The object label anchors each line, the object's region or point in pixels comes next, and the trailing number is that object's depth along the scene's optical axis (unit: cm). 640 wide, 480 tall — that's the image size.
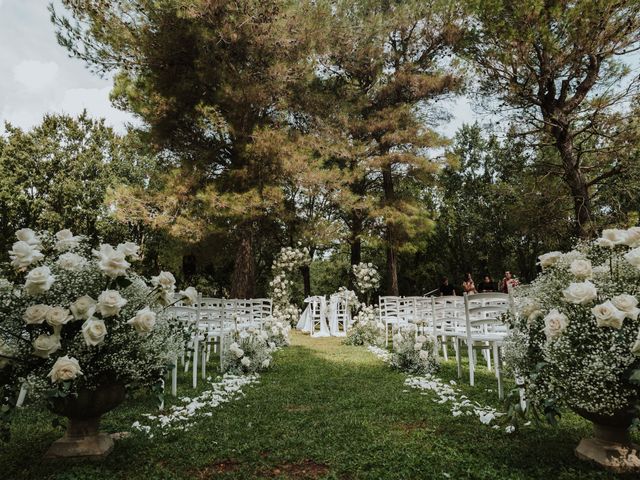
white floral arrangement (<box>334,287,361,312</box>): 1259
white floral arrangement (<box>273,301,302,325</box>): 1183
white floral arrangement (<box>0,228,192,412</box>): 239
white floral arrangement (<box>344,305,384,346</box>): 1021
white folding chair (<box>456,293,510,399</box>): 463
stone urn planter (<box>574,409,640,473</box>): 242
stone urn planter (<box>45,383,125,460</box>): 267
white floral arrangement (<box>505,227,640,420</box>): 229
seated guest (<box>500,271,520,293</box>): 1429
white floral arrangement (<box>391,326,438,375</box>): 601
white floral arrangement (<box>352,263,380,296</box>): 1260
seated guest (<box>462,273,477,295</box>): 1456
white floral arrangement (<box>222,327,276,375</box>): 604
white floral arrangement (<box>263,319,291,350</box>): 847
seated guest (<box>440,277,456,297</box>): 1399
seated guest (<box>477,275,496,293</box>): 1371
